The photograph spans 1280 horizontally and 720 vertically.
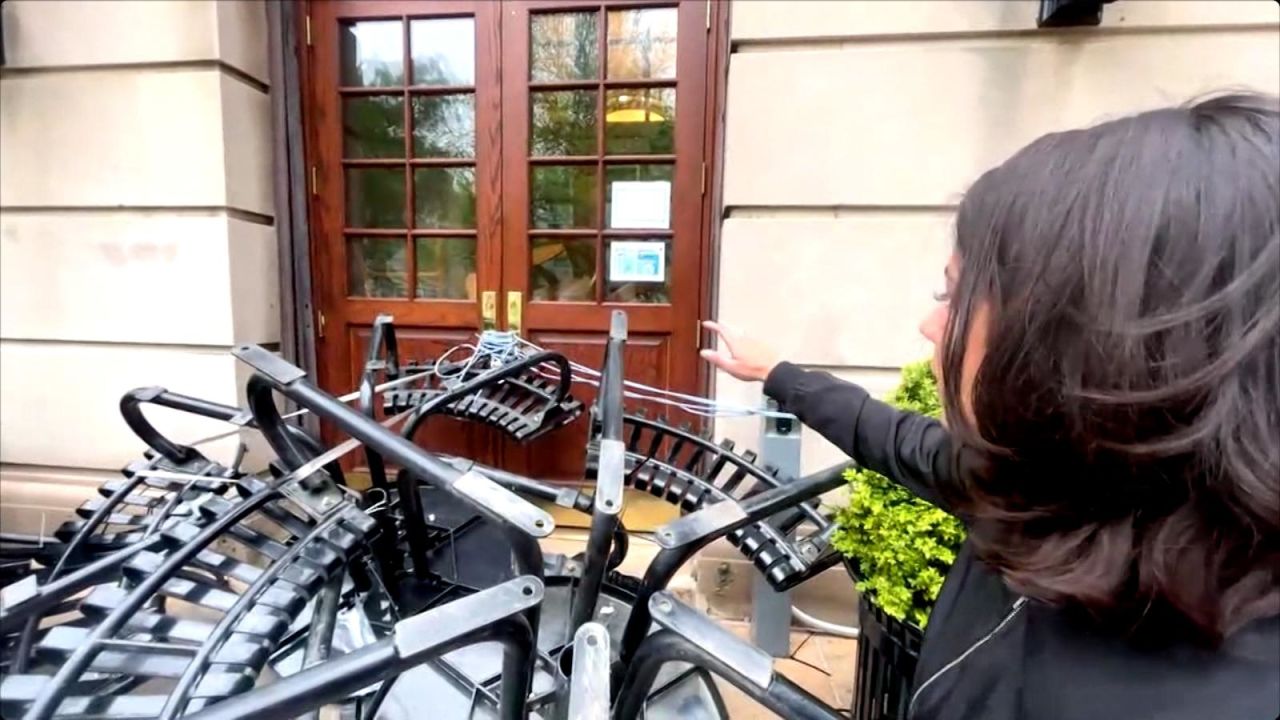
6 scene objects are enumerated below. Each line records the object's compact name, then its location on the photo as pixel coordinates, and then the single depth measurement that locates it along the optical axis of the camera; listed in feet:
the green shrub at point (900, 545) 4.94
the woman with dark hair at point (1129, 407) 1.85
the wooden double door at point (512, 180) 9.23
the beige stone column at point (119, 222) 9.14
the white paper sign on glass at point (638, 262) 9.44
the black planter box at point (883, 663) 4.91
